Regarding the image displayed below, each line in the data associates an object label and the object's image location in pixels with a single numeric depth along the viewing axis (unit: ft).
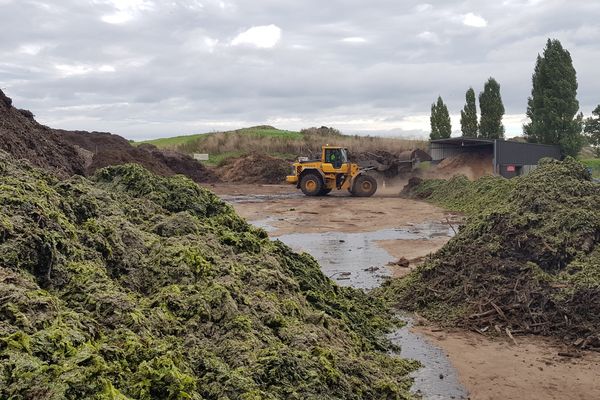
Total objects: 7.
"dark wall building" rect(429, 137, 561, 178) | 96.89
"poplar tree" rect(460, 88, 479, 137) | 160.45
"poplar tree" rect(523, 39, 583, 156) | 122.93
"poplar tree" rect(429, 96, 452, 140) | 167.22
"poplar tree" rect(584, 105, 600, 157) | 172.14
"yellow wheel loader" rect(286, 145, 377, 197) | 87.35
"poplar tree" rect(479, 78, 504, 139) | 151.53
